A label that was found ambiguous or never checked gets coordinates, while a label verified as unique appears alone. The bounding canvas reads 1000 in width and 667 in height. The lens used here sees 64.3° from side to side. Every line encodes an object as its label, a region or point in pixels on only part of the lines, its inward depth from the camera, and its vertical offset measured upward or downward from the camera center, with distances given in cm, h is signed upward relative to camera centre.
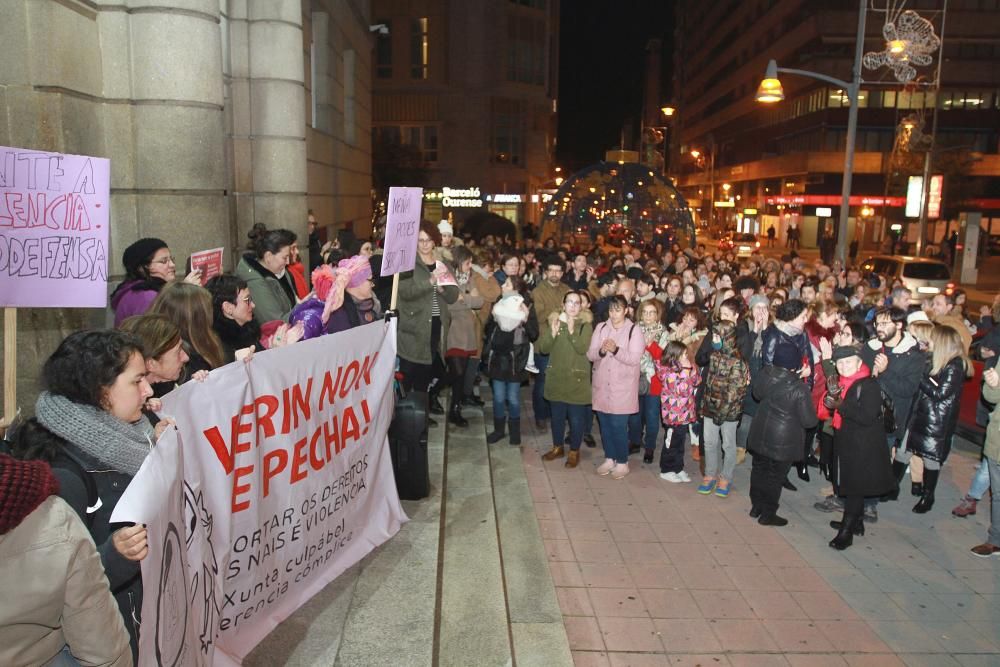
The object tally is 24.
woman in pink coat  785 -148
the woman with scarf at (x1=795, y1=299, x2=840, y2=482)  809 -113
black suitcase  638 -185
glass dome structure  2452 +50
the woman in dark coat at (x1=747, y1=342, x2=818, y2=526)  678 -171
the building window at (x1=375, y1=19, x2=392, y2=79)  5031 +995
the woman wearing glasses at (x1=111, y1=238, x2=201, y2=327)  538 -46
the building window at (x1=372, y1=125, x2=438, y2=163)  5238 +525
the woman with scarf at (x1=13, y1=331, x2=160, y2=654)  283 -81
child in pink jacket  794 -179
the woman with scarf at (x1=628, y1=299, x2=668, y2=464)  845 -164
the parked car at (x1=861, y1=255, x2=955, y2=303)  2270 -118
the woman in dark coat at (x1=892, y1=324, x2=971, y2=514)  723 -151
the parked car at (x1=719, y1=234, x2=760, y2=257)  4032 -112
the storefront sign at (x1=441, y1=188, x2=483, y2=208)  5138 +126
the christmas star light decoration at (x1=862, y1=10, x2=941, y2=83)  2109 +500
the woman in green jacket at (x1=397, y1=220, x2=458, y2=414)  754 -87
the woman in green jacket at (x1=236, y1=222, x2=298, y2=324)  633 -48
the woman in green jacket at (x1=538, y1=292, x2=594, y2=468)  818 -145
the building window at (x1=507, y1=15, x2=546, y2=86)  5359 +1147
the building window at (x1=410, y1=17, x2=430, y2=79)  5116 +1075
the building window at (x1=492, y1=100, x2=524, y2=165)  5353 +583
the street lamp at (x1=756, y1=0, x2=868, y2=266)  1923 +320
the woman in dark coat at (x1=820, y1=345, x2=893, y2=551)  639 -176
